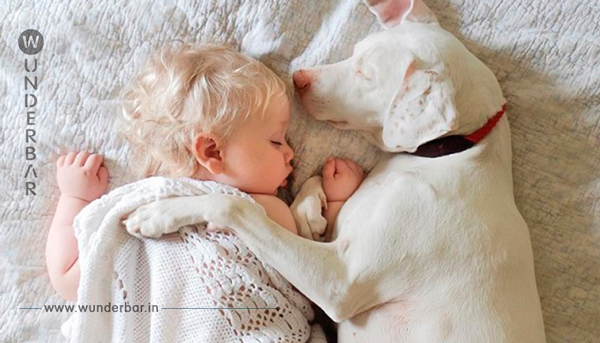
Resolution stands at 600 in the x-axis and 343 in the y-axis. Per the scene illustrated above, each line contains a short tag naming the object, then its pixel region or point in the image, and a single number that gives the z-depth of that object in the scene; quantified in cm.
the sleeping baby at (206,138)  150
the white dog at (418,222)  139
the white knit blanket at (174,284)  146
